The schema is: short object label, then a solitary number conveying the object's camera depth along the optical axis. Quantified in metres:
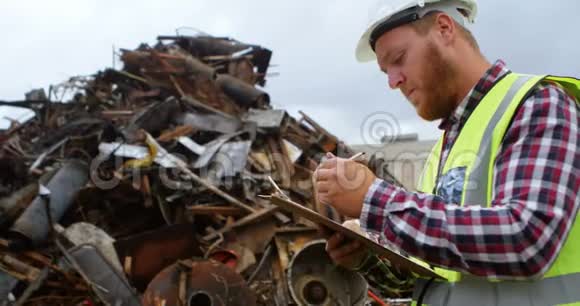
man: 0.96
